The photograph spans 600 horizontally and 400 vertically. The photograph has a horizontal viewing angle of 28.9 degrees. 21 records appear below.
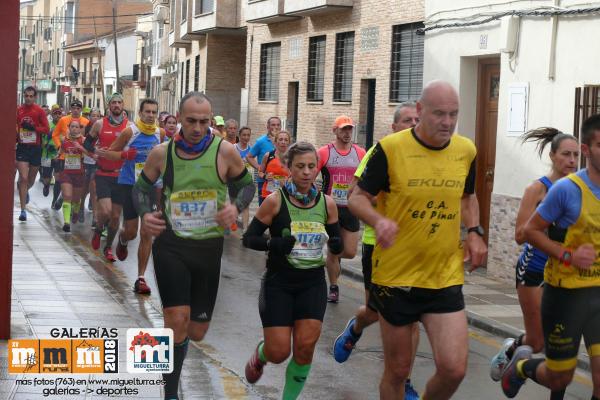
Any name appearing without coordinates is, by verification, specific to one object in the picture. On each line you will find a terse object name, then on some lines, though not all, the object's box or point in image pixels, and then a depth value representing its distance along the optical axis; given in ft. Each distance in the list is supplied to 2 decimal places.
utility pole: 189.93
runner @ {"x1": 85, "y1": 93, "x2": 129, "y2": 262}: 49.16
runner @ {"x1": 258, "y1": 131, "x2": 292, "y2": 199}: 55.16
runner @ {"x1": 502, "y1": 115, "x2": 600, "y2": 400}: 21.15
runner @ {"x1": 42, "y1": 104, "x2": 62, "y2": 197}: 72.79
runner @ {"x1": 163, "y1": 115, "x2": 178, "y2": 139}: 54.54
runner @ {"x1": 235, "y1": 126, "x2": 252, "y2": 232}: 64.68
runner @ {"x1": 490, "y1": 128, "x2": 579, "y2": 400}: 26.08
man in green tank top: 24.07
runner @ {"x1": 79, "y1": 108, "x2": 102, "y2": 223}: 64.39
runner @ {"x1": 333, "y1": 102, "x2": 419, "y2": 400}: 28.59
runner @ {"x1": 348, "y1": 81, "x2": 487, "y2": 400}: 20.26
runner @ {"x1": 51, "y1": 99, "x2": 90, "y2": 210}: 67.67
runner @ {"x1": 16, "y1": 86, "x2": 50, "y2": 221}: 63.87
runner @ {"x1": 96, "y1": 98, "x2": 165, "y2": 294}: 43.37
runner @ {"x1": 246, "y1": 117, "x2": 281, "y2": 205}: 60.34
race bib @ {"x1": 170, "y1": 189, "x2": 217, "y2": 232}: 24.25
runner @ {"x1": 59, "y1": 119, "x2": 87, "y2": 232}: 61.32
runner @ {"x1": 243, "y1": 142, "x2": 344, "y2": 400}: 23.76
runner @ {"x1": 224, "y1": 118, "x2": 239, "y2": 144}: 68.44
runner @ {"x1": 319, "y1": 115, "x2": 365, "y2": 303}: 38.40
